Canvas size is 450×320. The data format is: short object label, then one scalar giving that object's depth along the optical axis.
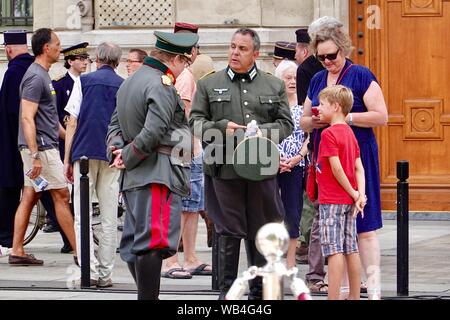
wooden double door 16.81
